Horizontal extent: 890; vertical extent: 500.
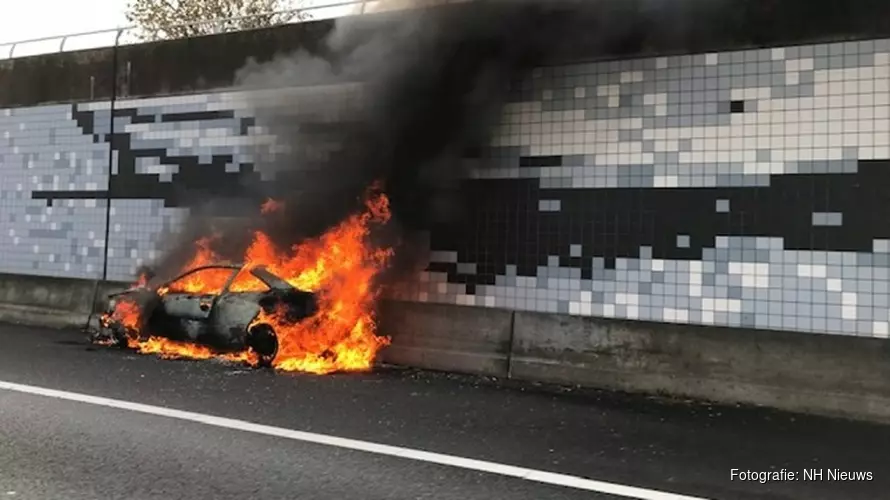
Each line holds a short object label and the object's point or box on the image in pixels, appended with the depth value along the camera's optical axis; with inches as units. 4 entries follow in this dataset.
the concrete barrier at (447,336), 306.5
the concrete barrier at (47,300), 422.0
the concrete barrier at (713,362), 243.9
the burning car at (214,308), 318.7
